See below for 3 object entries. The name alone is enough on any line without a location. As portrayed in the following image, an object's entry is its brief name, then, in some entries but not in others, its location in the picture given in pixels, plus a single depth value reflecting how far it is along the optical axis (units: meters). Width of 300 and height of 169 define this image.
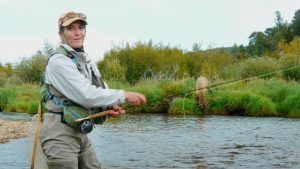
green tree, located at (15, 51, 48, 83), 39.59
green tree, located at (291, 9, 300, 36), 57.28
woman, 4.08
